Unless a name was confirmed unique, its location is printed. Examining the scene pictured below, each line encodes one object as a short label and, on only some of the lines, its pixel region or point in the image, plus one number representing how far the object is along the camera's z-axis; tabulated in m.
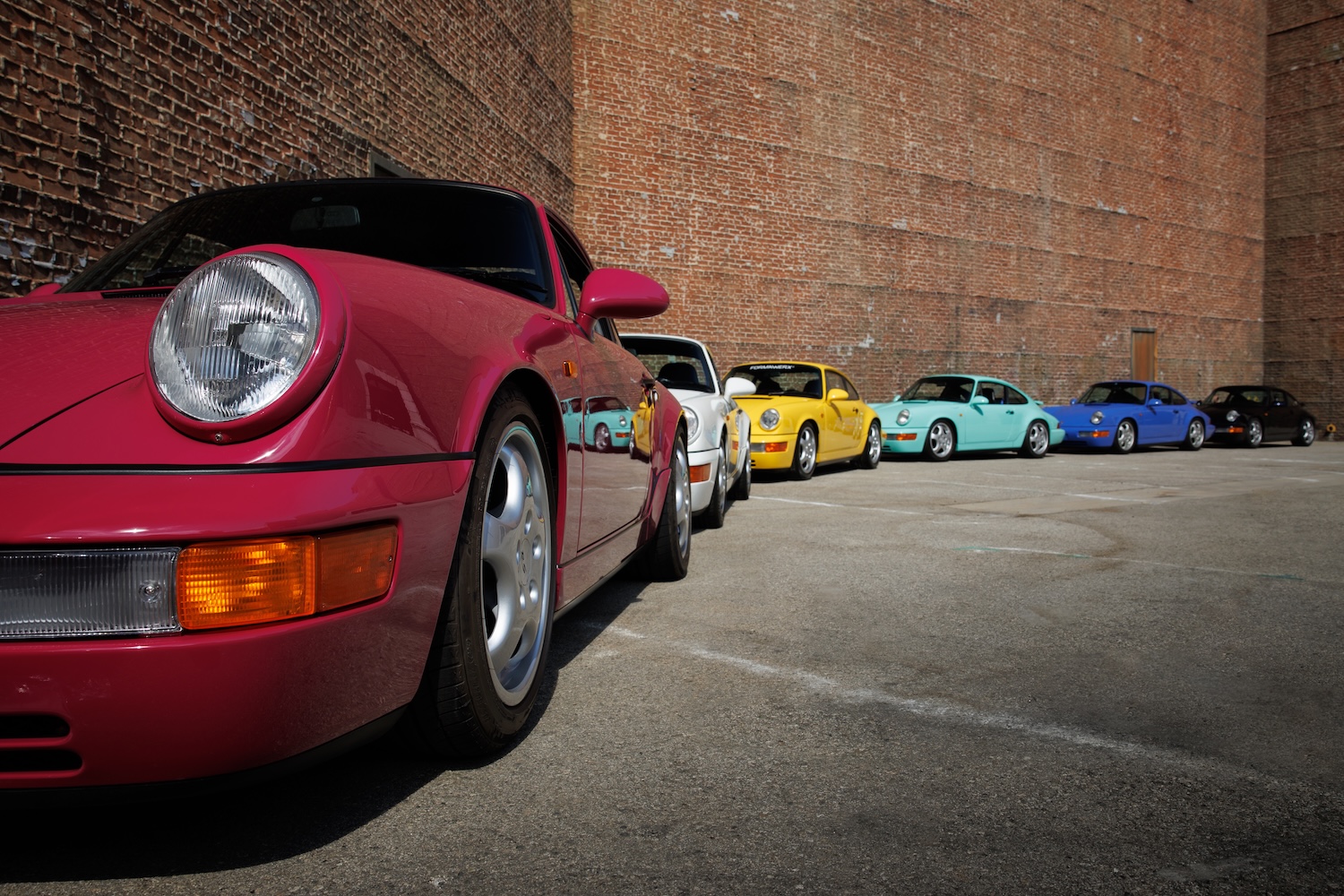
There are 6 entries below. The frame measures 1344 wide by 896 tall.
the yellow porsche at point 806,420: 10.65
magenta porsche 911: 1.52
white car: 6.38
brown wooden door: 24.16
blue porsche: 16.91
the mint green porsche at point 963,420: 14.40
